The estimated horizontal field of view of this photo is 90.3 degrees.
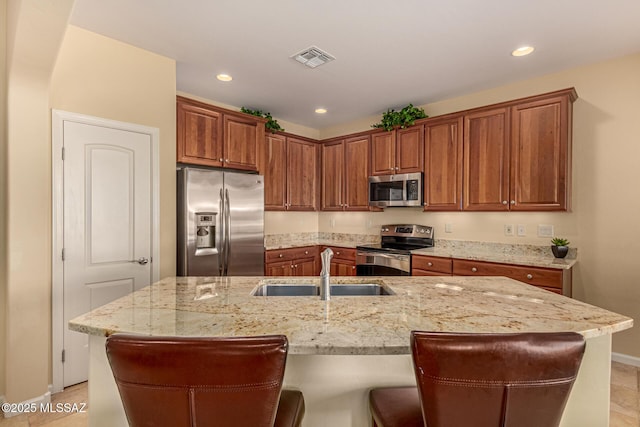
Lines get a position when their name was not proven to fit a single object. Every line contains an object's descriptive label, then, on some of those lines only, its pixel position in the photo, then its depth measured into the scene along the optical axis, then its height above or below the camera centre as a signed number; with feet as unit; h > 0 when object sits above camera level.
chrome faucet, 5.04 -1.04
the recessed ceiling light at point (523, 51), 8.77 +4.57
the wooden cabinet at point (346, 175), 14.62 +1.88
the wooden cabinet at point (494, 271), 8.93 -1.80
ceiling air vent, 8.95 +4.57
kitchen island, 3.63 -1.34
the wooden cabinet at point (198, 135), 10.37 +2.68
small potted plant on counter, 9.65 -1.04
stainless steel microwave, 12.74 +1.01
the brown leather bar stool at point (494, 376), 2.61 -1.35
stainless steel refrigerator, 9.80 -0.31
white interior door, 7.82 -0.19
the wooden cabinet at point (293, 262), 13.14 -2.12
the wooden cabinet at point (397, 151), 12.78 +2.65
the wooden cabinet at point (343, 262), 14.24 -2.20
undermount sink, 5.93 -1.43
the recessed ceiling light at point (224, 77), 10.55 +4.60
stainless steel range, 12.08 -1.47
